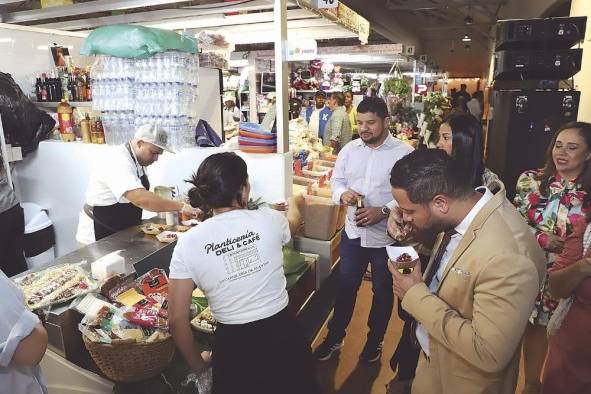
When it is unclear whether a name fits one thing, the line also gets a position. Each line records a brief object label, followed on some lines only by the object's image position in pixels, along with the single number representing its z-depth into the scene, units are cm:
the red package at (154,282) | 224
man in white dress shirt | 295
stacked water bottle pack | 319
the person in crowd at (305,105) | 810
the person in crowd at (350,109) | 772
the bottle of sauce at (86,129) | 384
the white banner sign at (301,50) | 316
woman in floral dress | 244
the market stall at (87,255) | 192
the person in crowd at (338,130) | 672
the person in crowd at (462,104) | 1001
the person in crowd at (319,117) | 737
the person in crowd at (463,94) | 1323
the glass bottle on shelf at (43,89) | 418
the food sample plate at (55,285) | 201
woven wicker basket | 179
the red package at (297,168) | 449
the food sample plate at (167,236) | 283
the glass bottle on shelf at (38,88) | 420
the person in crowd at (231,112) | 745
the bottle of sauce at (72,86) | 404
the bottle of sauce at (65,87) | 404
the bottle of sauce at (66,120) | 389
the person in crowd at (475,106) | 1148
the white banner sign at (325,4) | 344
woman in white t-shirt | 163
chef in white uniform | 280
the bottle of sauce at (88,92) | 402
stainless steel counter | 254
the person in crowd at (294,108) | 828
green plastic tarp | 304
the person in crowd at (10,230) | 337
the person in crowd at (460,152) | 219
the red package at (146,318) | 192
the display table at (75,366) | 192
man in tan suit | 126
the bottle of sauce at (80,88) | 402
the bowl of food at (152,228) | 299
